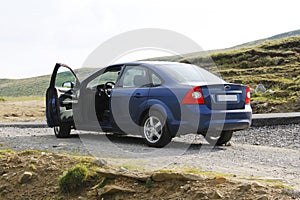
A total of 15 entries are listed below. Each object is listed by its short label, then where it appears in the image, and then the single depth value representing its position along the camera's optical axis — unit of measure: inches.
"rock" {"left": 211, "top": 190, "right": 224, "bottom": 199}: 217.9
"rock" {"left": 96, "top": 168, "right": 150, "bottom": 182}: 253.9
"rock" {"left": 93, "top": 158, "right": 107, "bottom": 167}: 283.7
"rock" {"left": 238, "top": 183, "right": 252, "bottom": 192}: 219.1
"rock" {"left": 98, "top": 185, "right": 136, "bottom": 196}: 249.9
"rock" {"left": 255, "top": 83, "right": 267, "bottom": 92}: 1558.3
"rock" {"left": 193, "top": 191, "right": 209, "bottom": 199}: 222.5
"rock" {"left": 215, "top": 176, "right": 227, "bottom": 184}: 232.3
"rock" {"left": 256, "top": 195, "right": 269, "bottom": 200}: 207.8
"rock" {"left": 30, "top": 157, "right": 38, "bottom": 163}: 301.4
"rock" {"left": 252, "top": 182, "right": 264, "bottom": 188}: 221.1
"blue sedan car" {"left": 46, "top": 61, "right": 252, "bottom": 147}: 353.1
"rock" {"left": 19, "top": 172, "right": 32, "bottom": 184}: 285.6
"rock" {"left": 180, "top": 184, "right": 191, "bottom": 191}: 234.7
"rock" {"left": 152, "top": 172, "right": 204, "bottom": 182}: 240.4
